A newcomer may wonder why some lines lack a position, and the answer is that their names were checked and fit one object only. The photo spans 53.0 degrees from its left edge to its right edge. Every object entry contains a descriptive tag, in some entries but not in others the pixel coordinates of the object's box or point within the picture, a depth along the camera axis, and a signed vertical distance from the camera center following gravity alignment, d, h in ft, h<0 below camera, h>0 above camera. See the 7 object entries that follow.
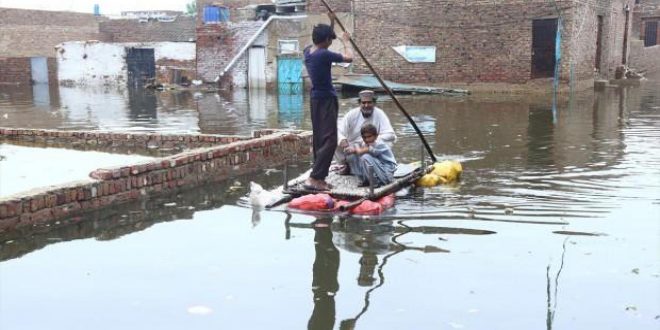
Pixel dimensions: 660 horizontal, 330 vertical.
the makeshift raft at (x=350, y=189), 21.56 -3.70
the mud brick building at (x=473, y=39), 77.25 +5.21
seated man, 24.16 -1.68
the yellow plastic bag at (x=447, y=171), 26.27 -3.63
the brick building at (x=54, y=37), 117.60 +8.61
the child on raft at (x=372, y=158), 23.24 -2.78
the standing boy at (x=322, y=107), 22.44 -0.92
